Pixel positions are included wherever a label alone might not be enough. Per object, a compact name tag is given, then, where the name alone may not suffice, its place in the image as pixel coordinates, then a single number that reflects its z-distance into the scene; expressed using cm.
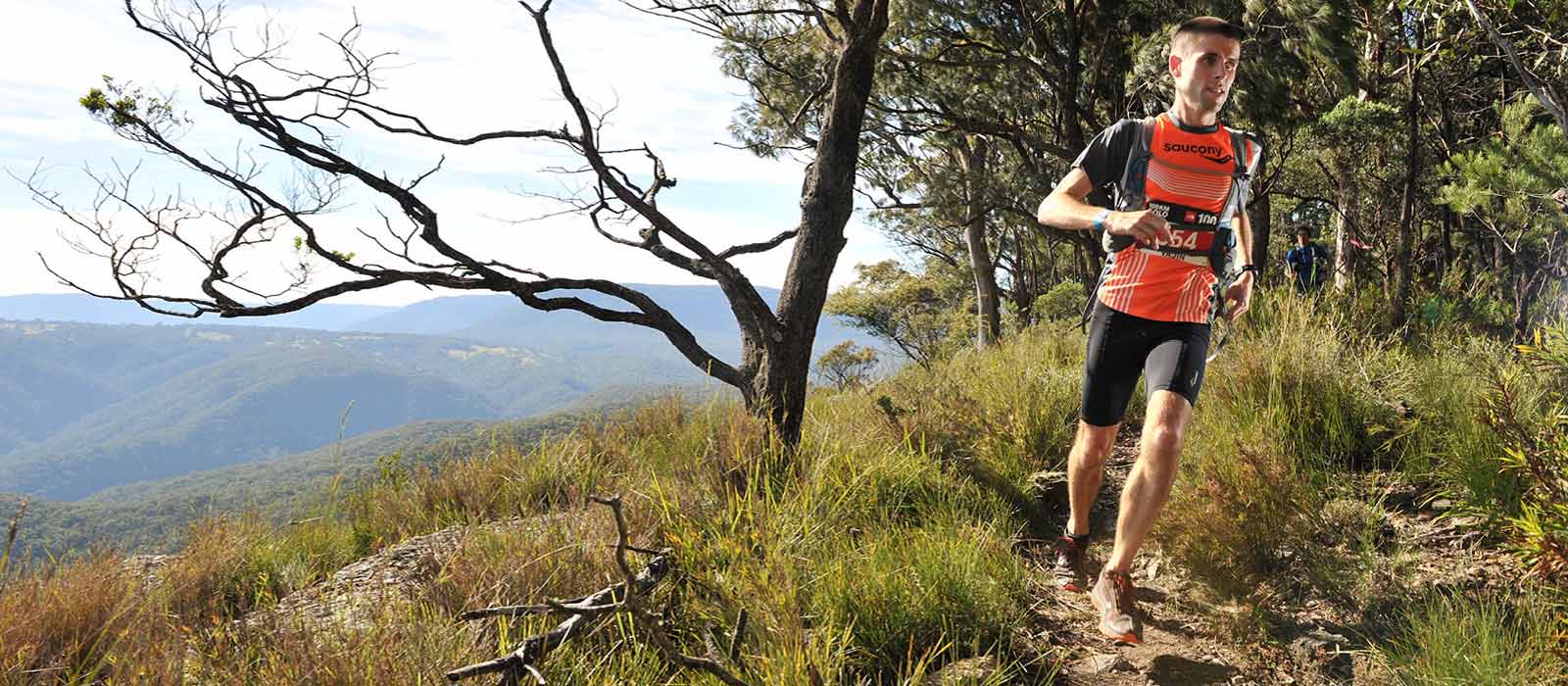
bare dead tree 462
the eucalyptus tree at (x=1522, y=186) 751
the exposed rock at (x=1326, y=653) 250
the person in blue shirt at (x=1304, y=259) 906
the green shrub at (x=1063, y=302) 1570
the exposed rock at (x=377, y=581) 254
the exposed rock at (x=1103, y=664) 258
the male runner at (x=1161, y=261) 264
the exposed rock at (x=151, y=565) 357
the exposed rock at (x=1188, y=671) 251
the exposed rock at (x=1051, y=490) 400
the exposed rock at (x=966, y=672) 223
